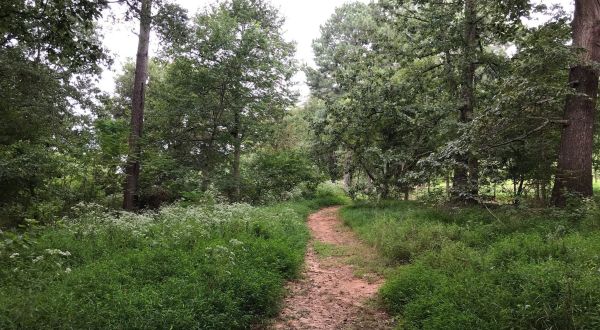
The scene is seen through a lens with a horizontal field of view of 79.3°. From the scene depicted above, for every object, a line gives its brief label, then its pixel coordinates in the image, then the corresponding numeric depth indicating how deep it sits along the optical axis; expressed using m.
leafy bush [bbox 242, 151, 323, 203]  19.78
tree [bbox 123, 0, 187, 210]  13.73
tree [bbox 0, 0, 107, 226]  5.45
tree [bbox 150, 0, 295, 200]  17.33
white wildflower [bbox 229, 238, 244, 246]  6.68
